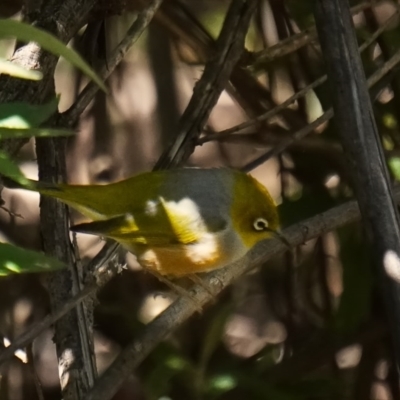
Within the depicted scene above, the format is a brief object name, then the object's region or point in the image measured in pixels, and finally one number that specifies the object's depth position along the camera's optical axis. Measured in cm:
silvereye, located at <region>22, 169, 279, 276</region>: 361
